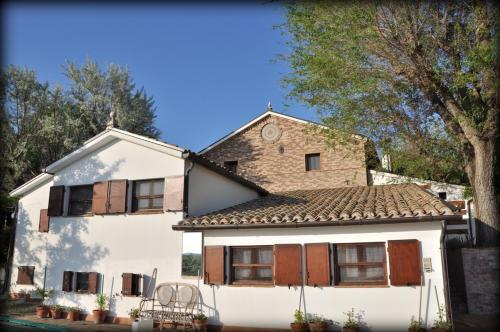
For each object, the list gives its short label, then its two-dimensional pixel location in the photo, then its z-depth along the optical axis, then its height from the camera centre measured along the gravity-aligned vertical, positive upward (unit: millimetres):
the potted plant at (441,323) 8852 -1467
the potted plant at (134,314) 11633 -1589
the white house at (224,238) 9742 +544
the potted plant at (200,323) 10633 -1706
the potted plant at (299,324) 9891 -1611
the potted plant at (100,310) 11906 -1515
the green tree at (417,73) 13266 +6414
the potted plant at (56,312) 12688 -1660
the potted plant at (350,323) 9555 -1559
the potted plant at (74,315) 12398 -1716
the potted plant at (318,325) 9773 -1612
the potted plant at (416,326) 9055 -1532
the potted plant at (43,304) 12836 -1482
